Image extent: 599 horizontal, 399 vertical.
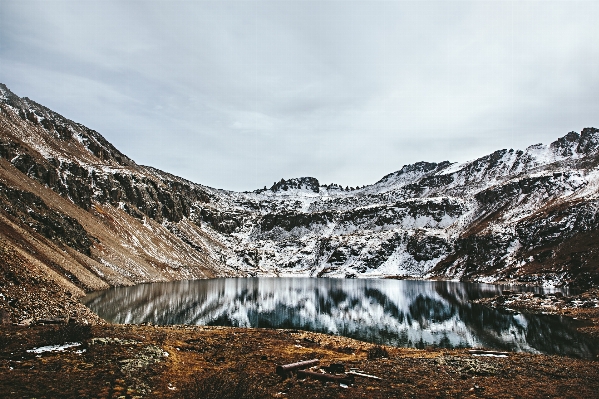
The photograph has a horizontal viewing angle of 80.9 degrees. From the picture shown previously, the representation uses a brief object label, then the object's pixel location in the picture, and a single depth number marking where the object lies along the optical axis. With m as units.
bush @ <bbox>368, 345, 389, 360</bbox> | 25.75
